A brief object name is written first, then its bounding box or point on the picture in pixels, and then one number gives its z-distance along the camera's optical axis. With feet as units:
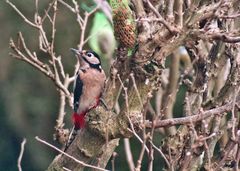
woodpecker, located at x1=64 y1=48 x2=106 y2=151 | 39.55
